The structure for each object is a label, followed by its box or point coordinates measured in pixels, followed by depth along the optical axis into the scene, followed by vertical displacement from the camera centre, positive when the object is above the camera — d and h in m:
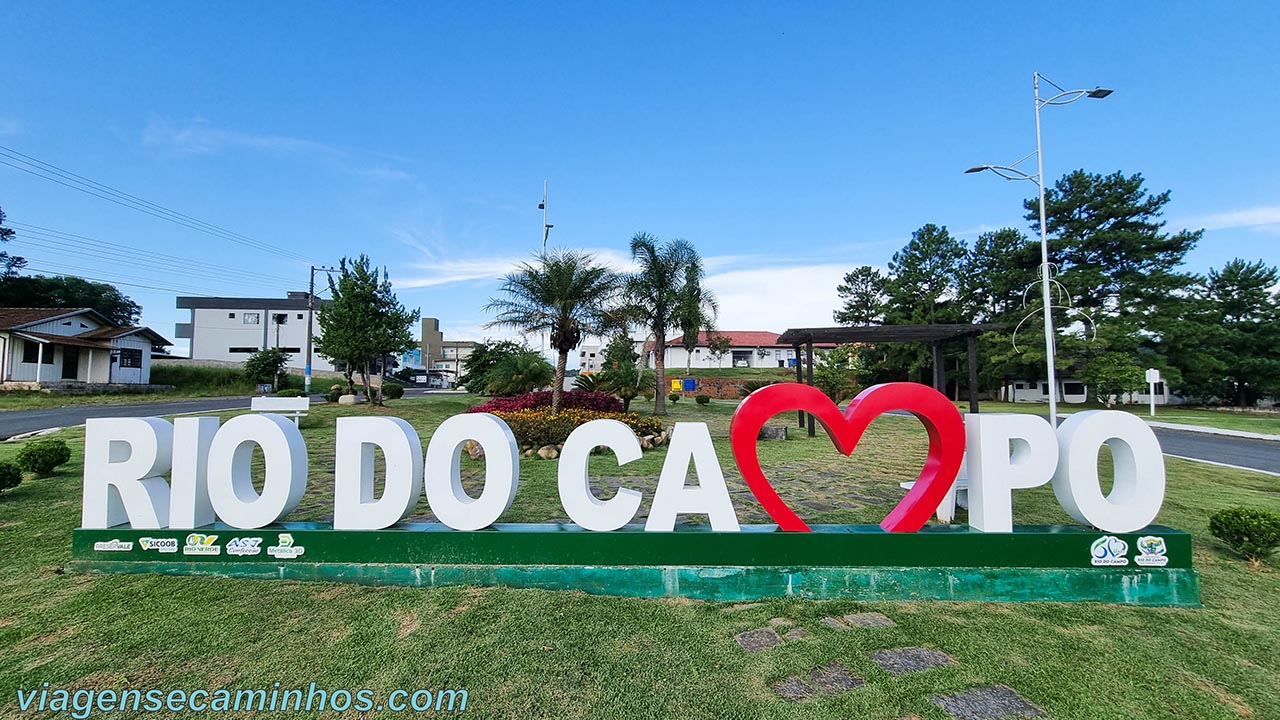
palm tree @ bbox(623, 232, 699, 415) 20.19 +3.94
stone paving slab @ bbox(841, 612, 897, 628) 3.58 -1.59
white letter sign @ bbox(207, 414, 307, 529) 4.17 -0.67
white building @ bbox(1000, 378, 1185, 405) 40.31 -0.70
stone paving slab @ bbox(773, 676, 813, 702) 2.77 -1.61
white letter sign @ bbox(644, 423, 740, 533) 4.07 -0.79
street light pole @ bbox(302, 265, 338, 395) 27.69 +4.60
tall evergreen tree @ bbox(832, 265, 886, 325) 49.25 +8.02
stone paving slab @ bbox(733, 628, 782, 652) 3.28 -1.60
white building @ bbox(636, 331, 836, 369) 60.84 +3.44
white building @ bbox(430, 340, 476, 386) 74.51 +4.37
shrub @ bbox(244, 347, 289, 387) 32.62 +1.24
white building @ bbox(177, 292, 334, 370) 49.12 +5.48
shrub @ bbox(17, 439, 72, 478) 7.50 -0.99
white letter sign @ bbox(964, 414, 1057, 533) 4.07 -0.63
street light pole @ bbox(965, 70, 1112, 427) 13.61 +3.21
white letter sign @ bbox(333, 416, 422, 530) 4.21 -0.70
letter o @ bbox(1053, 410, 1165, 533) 3.98 -0.67
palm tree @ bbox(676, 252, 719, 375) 20.25 +3.04
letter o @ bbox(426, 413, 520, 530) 4.17 -0.73
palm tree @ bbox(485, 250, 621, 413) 16.39 +2.71
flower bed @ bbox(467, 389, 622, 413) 16.62 -0.54
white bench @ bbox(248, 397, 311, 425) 7.48 -0.26
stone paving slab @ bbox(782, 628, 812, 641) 3.40 -1.59
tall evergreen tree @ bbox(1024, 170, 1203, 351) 32.56 +8.38
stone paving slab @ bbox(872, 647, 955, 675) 3.04 -1.60
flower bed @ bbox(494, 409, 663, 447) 11.70 -0.88
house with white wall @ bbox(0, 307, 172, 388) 25.08 +1.94
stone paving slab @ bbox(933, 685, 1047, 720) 2.65 -1.62
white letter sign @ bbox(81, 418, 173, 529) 4.24 -0.66
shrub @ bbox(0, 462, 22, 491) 6.29 -1.06
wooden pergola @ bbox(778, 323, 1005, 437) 14.80 +1.41
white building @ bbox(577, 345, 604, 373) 65.38 +3.46
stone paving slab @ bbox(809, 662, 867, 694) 2.85 -1.61
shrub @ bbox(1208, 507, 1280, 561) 4.70 -1.31
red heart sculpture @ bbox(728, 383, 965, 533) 4.07 -0.33
